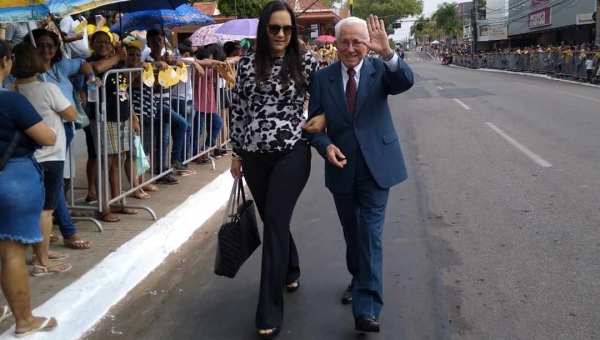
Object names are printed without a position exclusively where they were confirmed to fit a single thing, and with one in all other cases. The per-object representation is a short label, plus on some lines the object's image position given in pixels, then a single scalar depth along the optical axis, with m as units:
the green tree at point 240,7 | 21.55
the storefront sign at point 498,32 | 62.72
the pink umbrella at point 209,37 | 11.60
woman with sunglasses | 3.77
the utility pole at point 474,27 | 62.19
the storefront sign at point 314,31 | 34.03
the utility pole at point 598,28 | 30.76
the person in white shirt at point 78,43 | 7.46
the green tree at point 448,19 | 110.19
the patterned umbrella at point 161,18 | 8.84
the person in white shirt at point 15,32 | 6.73
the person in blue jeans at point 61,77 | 4.90
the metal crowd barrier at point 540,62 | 29.81
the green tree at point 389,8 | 95.88
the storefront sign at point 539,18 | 47.09
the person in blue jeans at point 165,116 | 7.14
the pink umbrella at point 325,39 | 28.51
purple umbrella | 11.17
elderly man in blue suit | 3.68
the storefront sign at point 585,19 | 39.81
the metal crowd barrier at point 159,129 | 5.83
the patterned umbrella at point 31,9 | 3.94
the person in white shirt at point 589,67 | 27.44
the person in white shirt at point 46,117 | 4.20
